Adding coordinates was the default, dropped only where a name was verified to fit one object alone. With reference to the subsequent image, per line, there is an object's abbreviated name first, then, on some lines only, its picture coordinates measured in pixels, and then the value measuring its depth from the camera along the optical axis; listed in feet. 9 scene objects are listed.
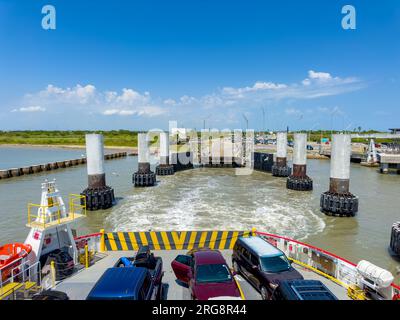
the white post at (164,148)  135.64
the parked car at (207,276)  23.43
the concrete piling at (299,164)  107.09
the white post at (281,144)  134.62
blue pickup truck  20.10
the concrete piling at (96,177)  78.69
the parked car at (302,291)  21.36
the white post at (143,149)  115.14
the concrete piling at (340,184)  73.10
